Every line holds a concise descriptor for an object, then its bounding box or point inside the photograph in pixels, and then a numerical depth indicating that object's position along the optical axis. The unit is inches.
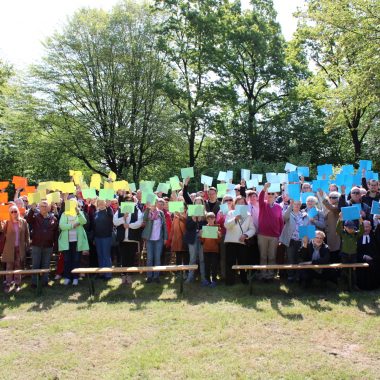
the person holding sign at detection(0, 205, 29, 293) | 345.7
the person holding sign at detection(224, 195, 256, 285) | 330.0
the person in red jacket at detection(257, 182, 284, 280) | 331.3
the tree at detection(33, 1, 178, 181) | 971.3
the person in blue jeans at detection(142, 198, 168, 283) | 351.9
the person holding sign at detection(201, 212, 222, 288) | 334.3
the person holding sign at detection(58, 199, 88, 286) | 349.4
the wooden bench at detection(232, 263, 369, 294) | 299.3
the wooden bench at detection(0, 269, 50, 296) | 316.0
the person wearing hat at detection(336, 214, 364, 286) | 309.4
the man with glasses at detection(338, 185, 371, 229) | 320.8
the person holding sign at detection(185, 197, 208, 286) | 341.1
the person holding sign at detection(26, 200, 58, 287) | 342.3
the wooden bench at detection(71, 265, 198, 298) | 312.5
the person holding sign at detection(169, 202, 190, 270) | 363.3
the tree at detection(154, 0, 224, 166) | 969.5
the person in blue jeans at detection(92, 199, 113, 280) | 350.9
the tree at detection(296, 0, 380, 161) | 520.7
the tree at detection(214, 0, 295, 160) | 952.9
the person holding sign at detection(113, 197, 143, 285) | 352.5
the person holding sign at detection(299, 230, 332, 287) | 310.8
